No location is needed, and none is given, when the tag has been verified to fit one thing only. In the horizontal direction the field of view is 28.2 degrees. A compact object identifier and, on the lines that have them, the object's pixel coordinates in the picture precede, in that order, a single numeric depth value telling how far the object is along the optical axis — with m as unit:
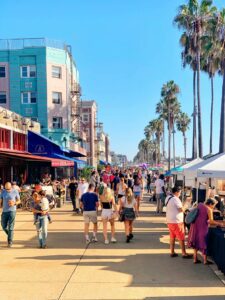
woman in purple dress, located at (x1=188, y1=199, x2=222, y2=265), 9.24
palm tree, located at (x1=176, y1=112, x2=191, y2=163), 104.28
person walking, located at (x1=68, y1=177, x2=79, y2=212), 20.23
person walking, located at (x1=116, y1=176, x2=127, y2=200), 16.72
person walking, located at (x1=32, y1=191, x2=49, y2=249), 11.32
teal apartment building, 42.72
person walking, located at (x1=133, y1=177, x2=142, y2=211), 18.70
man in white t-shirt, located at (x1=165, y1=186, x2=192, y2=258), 9.98
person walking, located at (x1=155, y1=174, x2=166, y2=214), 19.80
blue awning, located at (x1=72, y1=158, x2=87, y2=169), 34.09
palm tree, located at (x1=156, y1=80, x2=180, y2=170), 75.75
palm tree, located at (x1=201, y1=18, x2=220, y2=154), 36.72
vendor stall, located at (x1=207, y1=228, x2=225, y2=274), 8.52
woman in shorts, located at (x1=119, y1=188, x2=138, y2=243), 12.00
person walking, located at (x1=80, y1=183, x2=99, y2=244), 12.12
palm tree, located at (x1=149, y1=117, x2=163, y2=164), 118.72
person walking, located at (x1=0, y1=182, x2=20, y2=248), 11.78
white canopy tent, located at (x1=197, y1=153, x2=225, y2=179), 11.55
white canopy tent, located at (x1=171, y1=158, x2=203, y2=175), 19.43
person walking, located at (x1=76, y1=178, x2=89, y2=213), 17.00
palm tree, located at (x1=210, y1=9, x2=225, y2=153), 35.84
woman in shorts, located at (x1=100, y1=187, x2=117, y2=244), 12.06
